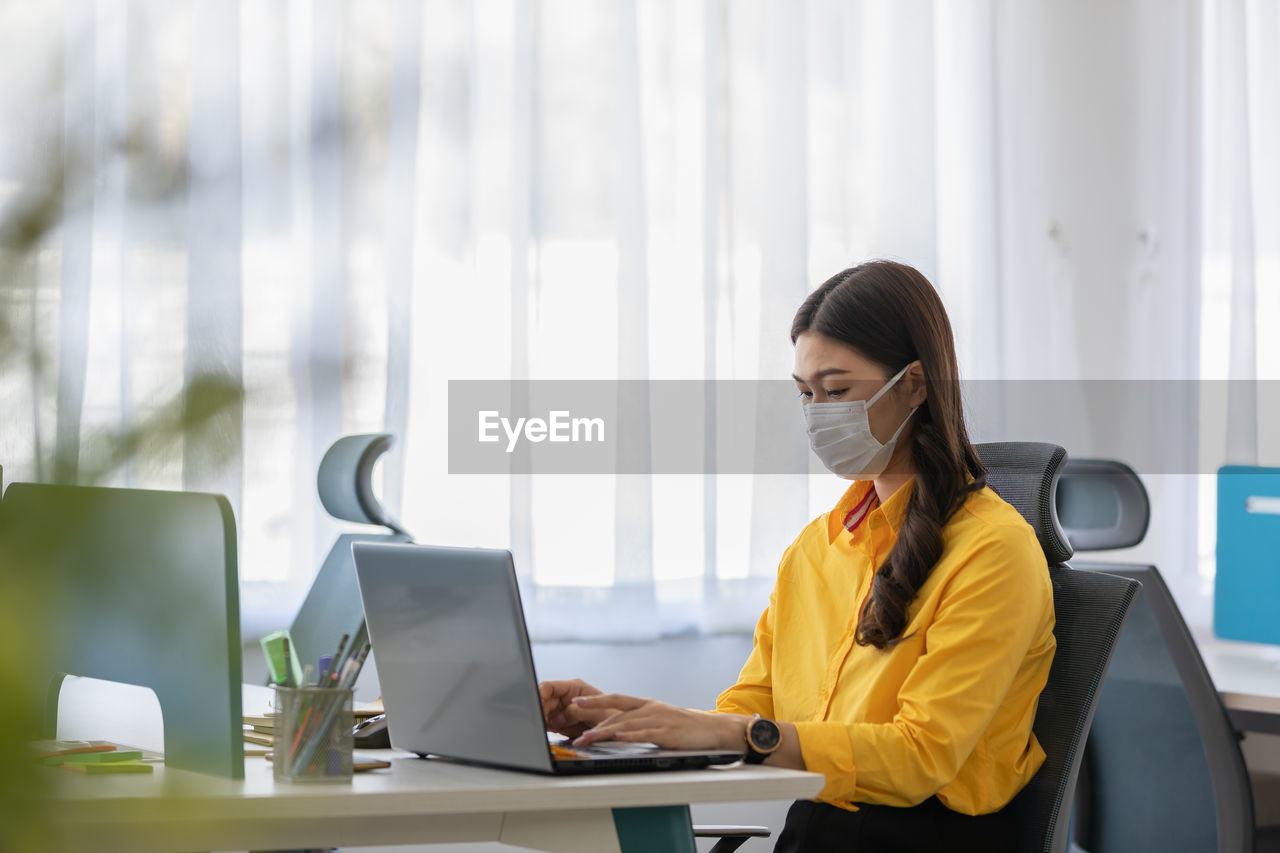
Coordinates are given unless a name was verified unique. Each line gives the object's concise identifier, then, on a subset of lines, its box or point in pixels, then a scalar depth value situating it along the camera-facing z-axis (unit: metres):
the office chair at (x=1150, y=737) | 4.17
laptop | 3.22
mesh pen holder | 3.17
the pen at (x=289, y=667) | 3.20
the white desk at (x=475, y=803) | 3.09
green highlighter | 3.20
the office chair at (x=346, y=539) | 4.42
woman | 3.42
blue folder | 4.76
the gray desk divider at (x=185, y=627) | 3.10
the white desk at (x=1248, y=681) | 4.16
